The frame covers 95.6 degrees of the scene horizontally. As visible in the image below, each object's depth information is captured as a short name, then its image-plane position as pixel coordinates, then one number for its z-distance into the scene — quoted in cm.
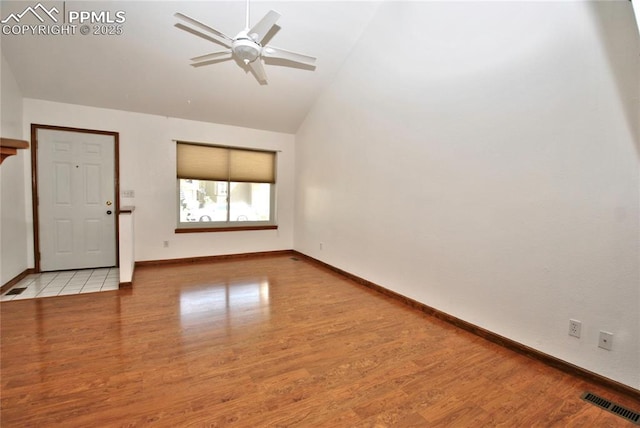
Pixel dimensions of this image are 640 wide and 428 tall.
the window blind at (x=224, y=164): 531
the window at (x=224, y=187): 538
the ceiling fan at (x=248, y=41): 232
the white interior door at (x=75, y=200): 439
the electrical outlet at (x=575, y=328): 212
